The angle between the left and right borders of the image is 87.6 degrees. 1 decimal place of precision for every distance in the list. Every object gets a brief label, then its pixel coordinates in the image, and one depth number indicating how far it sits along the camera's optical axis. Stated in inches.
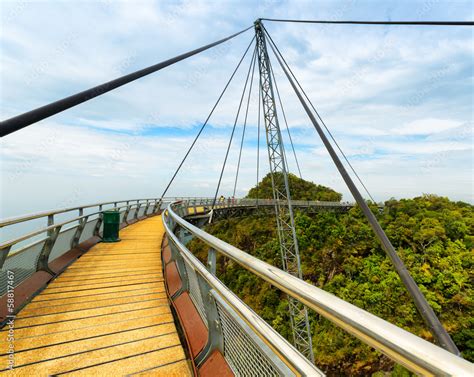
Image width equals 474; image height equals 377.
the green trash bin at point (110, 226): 320.7
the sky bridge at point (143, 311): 42.6
